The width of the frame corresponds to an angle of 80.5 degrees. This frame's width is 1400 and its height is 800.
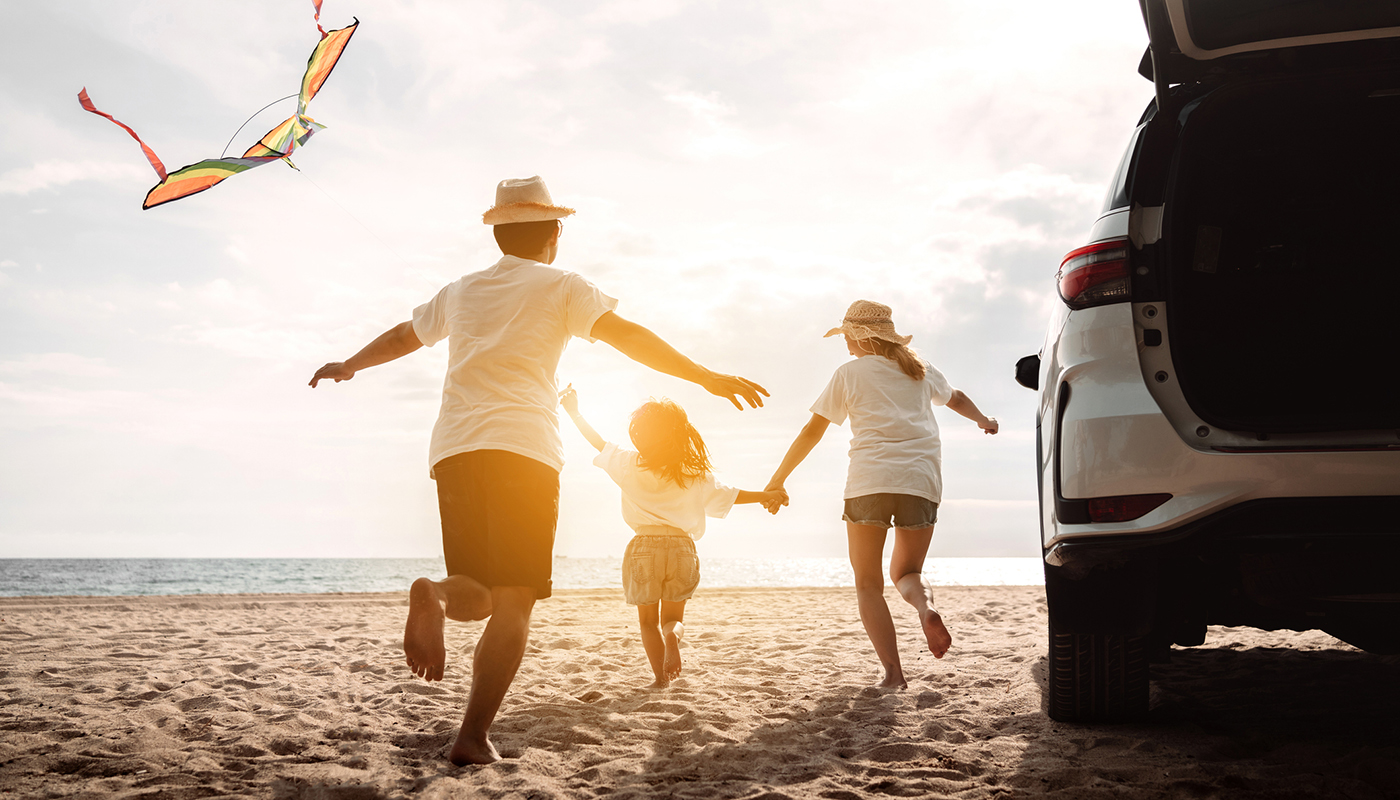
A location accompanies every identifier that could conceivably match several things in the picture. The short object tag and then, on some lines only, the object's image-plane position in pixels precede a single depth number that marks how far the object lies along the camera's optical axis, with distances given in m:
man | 2.83
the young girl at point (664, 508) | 4.53
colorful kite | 4.30
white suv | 2.13
